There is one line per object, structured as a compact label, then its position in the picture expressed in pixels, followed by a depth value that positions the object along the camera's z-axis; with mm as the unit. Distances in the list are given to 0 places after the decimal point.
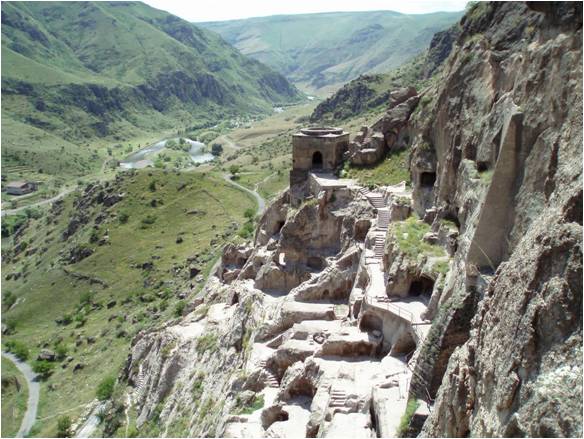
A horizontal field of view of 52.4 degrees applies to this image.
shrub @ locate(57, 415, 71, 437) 63094
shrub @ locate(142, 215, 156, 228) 120812
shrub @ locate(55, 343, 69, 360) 87894
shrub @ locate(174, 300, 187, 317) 70500
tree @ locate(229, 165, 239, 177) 149000
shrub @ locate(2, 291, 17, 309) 111138
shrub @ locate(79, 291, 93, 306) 103688
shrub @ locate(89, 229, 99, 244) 119875
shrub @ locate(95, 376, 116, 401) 66062
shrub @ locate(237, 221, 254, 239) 84238
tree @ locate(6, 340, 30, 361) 92375
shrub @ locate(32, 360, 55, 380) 85288
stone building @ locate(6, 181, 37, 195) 191250
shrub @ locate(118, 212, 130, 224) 123750
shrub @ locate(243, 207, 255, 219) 106619
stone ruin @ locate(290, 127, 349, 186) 54688
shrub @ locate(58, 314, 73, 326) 100438
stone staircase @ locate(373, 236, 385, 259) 40566
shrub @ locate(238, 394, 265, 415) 34878
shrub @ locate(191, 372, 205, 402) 45656
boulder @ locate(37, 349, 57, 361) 88312
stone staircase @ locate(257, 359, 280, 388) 37469
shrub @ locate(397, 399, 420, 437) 22862
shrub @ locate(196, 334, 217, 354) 49962
